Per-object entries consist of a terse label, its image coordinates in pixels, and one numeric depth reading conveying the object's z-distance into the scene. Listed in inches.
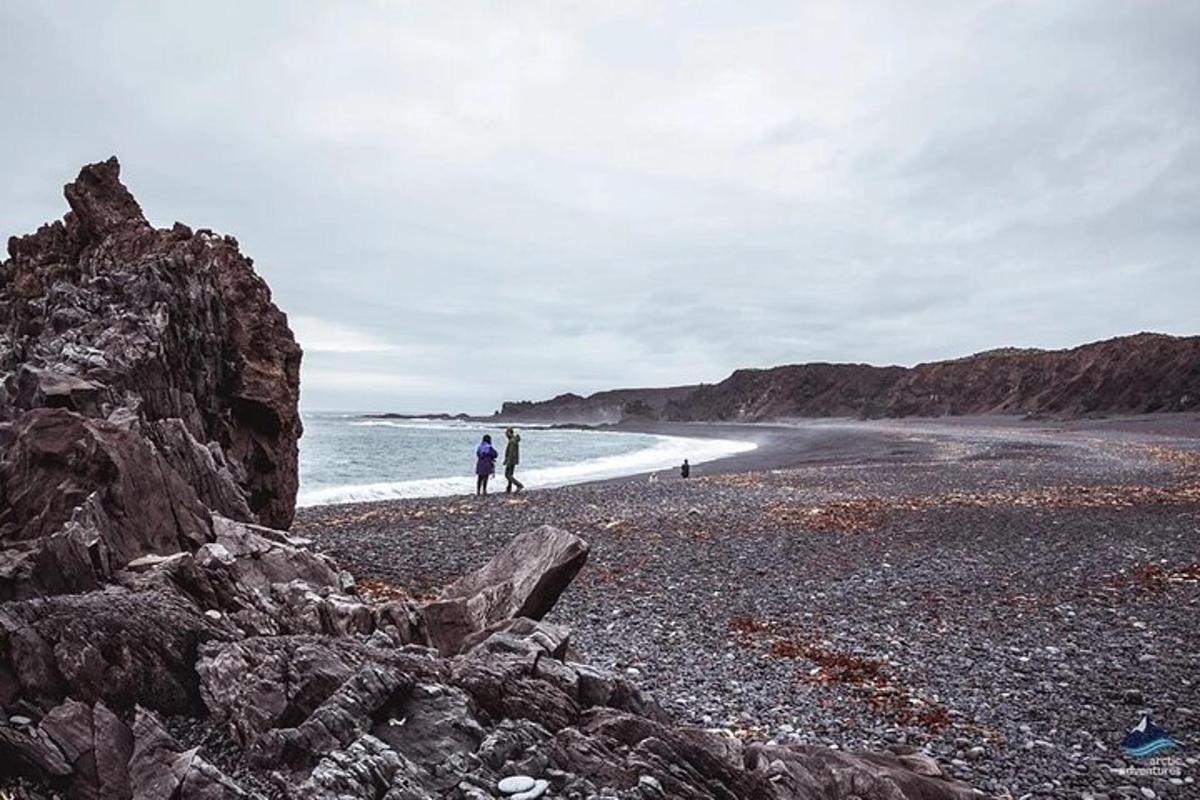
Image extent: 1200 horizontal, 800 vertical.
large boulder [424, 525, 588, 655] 360.2
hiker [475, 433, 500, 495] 1380.4
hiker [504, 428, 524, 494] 1405.0
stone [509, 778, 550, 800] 212.2
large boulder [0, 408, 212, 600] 278.7
